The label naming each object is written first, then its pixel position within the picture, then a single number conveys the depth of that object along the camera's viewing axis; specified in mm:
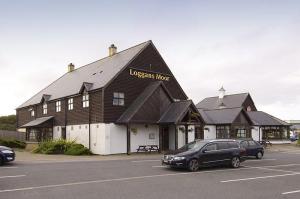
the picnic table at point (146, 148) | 26001
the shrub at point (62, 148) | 24791
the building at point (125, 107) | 25468
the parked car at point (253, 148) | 21195
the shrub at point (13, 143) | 30213
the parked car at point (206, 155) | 14332
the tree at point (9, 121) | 46155
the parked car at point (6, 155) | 16535
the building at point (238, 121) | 34620
